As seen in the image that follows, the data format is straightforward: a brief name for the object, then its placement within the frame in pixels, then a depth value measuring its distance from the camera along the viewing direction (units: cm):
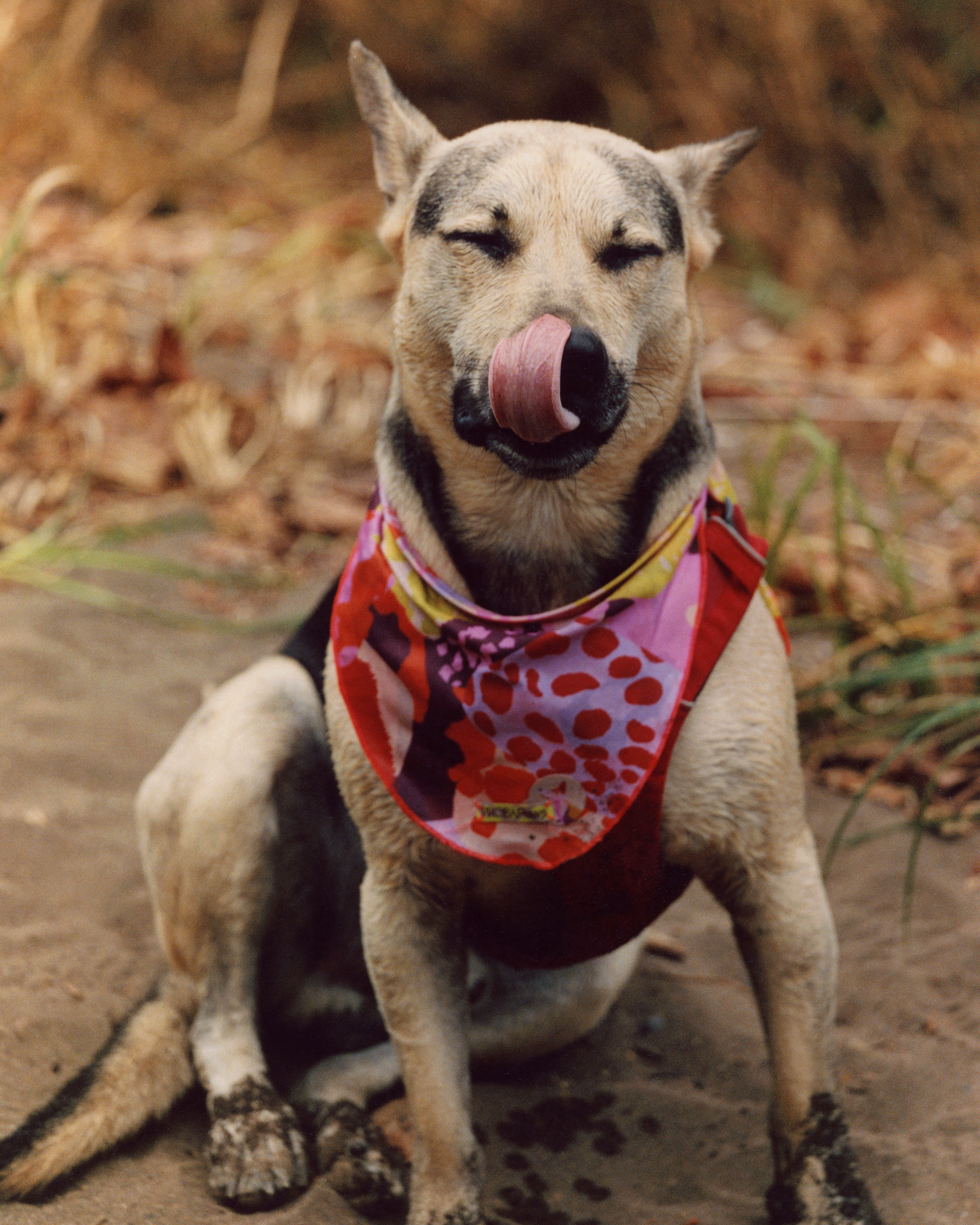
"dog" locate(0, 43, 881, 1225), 224
